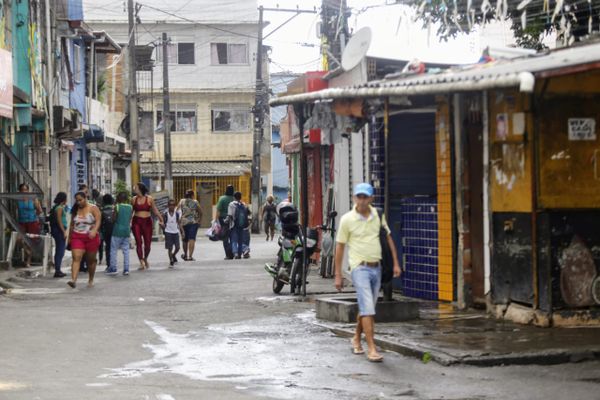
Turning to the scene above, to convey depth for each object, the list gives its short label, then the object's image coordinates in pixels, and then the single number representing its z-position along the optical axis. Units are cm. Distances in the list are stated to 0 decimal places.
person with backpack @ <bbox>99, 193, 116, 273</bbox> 2340
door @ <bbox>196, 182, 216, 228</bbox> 5916
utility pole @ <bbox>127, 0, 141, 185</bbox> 4128
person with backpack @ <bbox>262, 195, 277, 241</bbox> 4256
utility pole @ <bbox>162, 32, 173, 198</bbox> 4916
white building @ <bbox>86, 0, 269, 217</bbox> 5969
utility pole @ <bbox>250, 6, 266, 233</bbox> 5159
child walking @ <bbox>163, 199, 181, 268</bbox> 2589
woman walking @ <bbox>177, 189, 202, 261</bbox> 2684
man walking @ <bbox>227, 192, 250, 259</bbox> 2659
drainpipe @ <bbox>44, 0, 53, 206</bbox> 2714
